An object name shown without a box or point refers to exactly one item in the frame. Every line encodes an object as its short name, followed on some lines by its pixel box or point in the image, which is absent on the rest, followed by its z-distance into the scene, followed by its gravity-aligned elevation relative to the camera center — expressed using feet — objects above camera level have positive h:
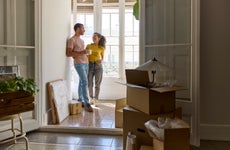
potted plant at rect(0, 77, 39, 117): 8.50 -0.98
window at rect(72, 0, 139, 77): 20.66 +3.02
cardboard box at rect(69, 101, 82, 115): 15.47 -2.40
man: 16.15 +0.52
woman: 18.08 +0.23
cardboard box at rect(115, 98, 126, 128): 12.40 -2.15
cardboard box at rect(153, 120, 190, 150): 7.23 -1.99
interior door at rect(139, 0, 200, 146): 10.43 +0.88
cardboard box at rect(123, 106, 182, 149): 9.09 -1.98
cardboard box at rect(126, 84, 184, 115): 8.87 -1.14
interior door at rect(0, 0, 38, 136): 10.87 +1.14
